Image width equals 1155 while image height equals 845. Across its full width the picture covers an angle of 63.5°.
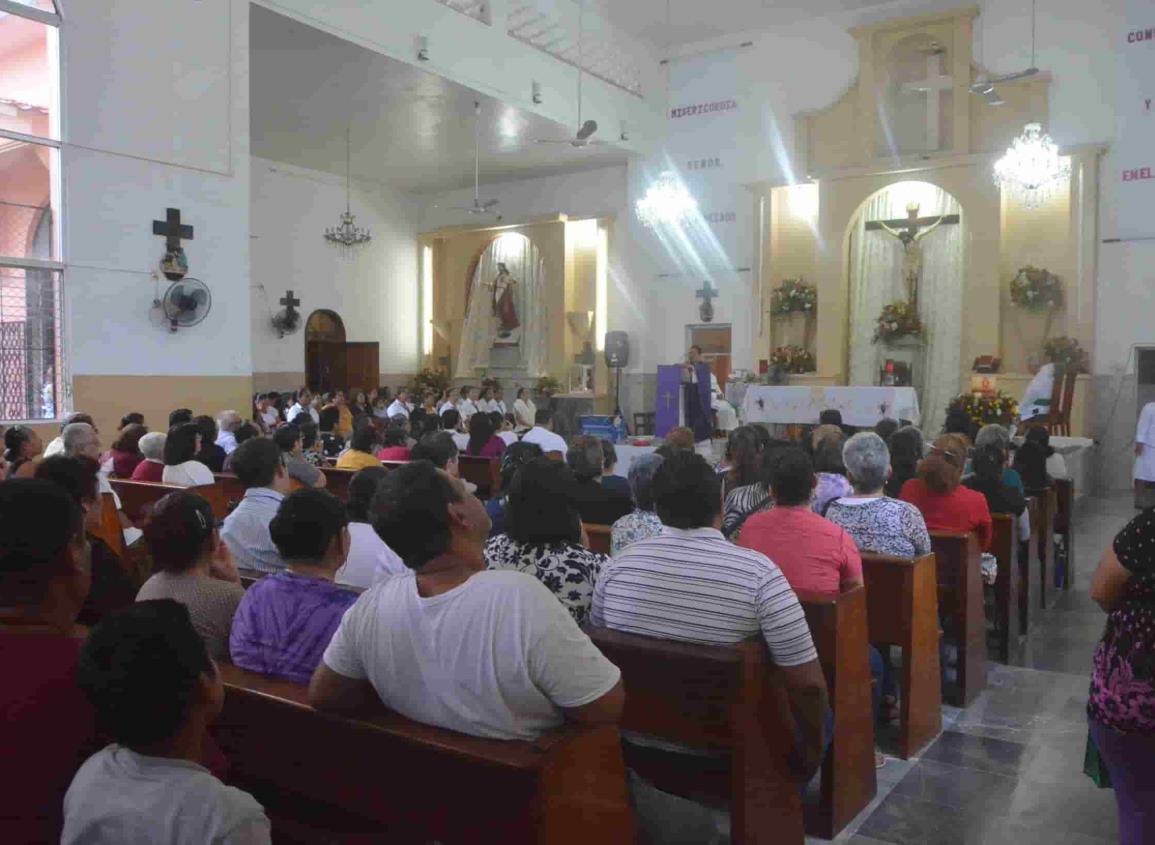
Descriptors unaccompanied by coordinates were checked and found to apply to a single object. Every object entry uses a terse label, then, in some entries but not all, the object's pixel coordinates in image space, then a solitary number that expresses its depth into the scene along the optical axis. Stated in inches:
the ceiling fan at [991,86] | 398.3
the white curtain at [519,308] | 653.9
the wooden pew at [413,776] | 63.4
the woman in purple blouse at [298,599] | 84.6
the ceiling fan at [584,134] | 445.7
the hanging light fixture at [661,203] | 485.1
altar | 419.8
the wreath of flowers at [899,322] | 497.7
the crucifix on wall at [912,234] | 497.7
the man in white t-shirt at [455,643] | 65.6
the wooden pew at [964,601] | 152.3
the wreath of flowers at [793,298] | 532.4
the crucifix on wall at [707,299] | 564.7
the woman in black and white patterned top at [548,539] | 97.3
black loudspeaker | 587.2
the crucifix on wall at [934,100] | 502.6
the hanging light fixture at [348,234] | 582.5
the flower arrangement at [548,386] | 622.8
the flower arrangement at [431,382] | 671.8
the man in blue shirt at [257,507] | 130.0
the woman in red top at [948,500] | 164.9
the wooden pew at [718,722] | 87.5
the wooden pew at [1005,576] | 177.0
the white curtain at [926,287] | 502.6
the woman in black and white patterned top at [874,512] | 138.5
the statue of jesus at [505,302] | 663.8
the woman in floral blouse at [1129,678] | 75.3
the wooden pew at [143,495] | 196.5
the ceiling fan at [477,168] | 499.4
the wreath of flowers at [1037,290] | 463.2
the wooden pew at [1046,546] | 212.2
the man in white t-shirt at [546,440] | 275.8
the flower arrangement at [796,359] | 518.3
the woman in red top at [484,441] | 281.1
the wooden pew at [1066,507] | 237.9
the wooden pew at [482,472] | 276.1
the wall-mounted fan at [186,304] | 345.7
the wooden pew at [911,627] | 130.7
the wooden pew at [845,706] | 107.2
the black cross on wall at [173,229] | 343.0
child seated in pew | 49.3
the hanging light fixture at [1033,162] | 408.2
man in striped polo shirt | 89.2
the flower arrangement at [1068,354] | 439.2
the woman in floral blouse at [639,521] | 129.3
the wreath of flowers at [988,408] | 376.5
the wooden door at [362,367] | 656.4
